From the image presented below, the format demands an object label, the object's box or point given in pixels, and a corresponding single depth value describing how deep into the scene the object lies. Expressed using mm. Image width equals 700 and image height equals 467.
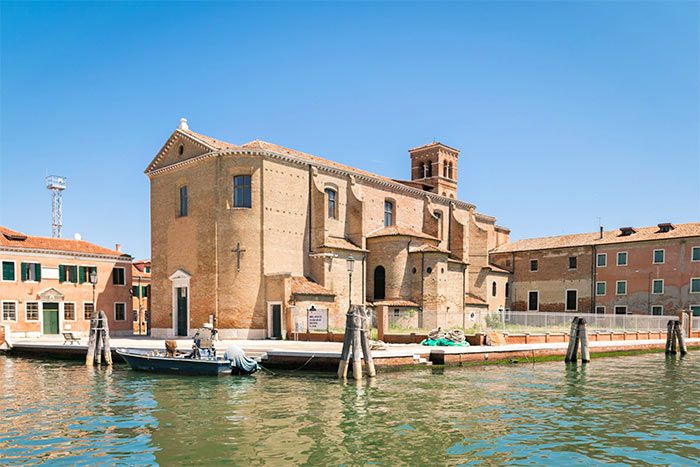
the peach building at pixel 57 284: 33531
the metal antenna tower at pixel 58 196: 52906
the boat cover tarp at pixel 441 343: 24500
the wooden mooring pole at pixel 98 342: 23531
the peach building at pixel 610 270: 42438
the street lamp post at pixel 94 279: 27562
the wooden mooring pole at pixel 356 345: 18016
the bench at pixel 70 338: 27578
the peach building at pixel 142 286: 52250
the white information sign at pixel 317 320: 29828
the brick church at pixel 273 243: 31734
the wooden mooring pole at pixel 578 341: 25000
